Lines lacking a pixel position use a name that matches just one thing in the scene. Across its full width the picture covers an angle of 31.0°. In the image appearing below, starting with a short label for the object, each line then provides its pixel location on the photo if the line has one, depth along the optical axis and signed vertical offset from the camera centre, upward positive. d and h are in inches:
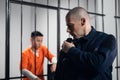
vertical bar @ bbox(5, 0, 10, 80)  76.0 +0.2
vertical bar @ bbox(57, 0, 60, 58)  93.1 +6.2
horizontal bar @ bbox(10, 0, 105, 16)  79.9 +15.1
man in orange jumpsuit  95.0 -6.3
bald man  44.0 -2.1
